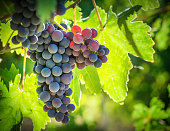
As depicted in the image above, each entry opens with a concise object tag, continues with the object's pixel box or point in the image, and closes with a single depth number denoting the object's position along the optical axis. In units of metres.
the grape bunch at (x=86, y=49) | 0.65
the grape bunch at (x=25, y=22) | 0.46
